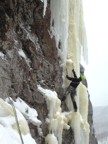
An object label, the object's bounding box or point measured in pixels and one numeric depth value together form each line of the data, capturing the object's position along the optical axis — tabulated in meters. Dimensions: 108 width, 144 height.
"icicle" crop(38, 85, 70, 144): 10.80
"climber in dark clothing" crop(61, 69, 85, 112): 12.09
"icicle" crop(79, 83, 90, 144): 13.00
